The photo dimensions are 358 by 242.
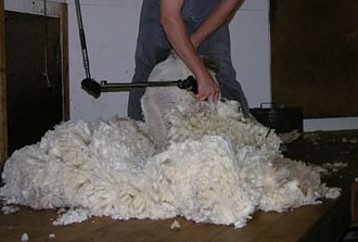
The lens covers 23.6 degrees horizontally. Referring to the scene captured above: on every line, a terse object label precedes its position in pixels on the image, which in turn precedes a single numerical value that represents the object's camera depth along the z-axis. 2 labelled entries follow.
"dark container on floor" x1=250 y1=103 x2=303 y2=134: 5.72
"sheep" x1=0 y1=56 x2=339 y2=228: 3.09
